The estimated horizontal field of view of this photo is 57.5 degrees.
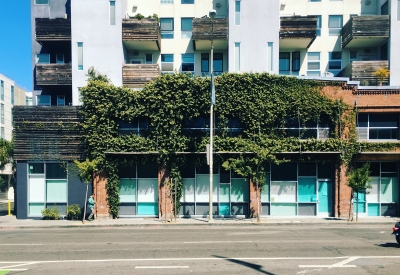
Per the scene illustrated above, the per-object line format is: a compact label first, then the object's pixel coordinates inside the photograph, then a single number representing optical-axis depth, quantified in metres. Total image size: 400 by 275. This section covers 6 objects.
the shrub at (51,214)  22.09
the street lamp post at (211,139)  20.02
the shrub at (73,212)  21.92
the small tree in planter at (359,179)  20.12
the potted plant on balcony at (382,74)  25.58
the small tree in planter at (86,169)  20.25
